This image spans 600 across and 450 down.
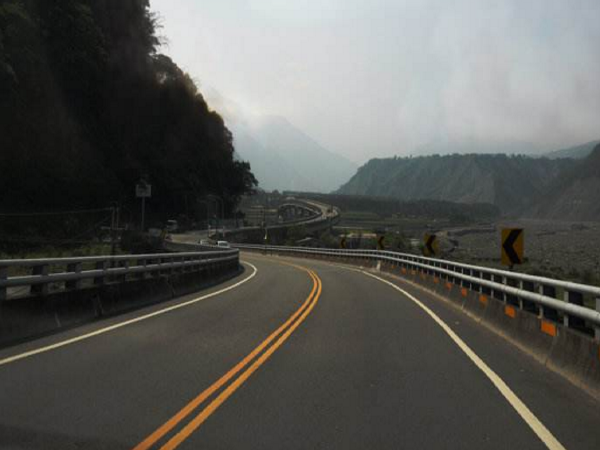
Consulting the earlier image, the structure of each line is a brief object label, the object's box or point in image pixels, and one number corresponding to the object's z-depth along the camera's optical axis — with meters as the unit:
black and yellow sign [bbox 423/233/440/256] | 29.88
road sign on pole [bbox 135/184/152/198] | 53.62
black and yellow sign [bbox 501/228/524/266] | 15.57
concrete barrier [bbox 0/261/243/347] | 10.76
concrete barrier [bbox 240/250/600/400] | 7.78
